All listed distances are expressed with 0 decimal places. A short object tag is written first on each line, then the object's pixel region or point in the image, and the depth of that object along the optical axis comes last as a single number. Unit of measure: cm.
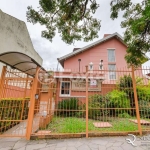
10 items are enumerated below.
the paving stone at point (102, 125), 514
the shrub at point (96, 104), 717
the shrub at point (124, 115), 658
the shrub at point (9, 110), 435
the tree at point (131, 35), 579
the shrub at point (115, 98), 771
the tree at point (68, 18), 565
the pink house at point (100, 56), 1418
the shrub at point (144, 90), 666
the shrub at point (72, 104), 704
